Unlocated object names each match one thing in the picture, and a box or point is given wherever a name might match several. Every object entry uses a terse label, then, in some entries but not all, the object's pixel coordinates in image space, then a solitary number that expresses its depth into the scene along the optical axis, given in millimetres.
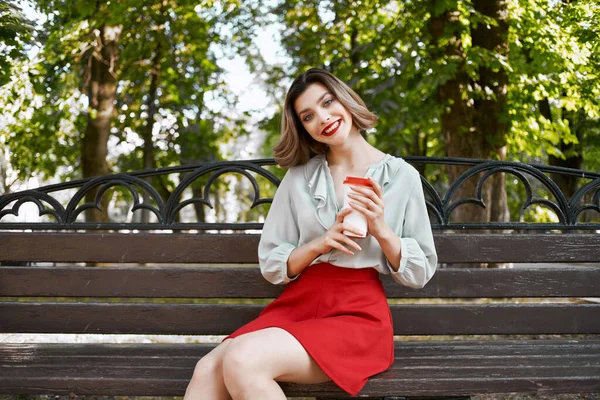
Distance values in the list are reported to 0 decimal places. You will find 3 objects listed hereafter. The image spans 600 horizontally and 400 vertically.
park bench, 3652
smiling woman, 2670
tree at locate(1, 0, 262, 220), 9938
